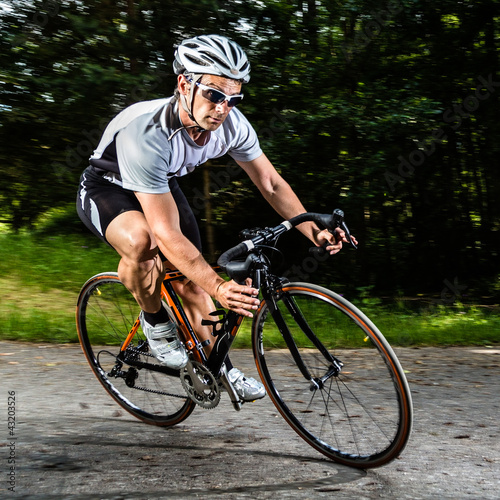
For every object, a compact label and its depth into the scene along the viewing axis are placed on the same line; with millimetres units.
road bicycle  3133
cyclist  3145
